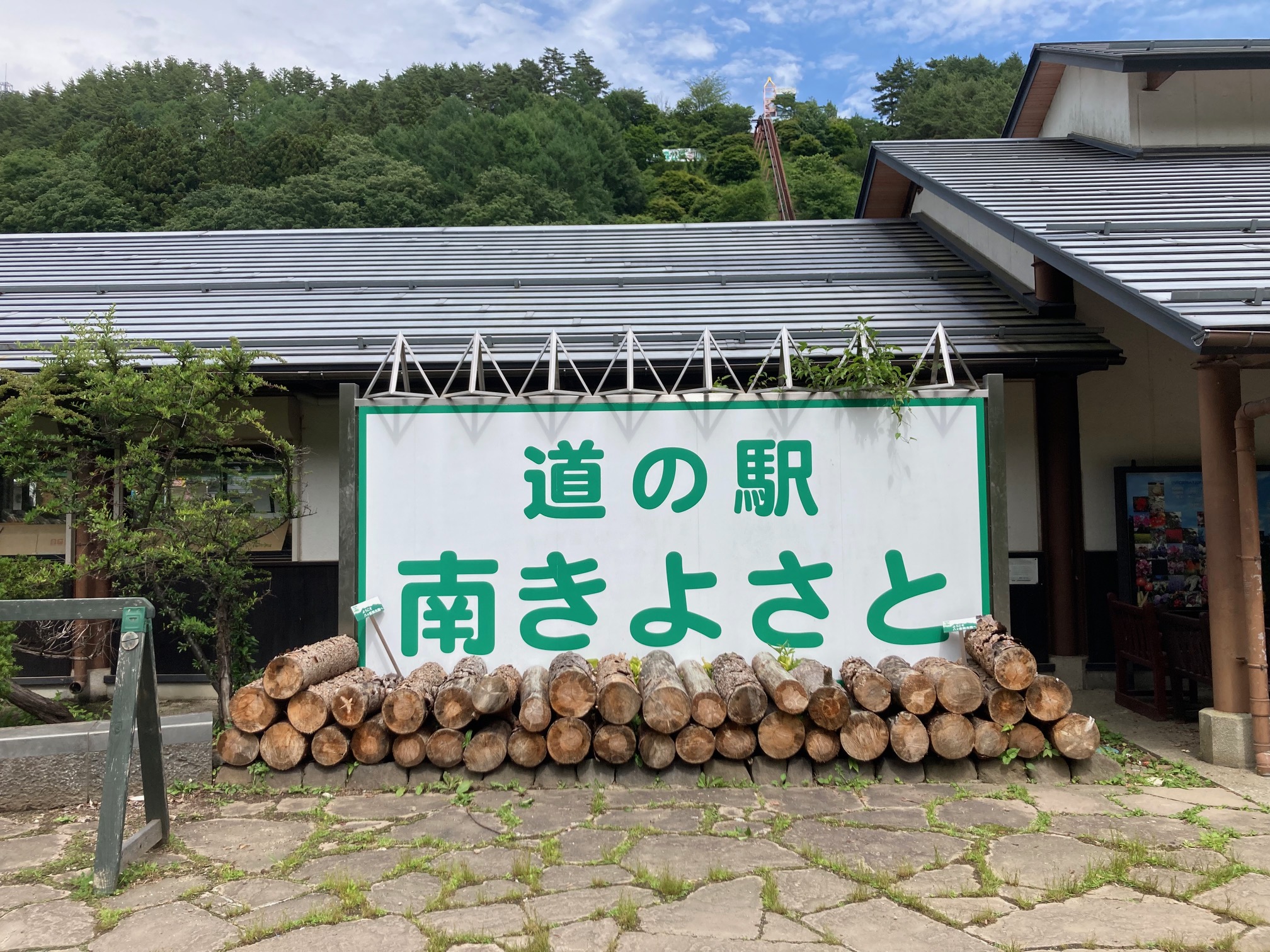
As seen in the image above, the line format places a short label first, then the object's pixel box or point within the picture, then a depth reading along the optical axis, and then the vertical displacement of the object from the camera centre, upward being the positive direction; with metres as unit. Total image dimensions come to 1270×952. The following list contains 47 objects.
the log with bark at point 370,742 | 5.79 -1.26
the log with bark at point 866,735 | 5.76 -1.26
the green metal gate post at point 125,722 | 4.37 -0.90
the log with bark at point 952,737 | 5.75 -1.27
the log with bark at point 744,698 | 5.65 -0.99
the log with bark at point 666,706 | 5.64 -1.04
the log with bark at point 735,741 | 5.78 -1.29
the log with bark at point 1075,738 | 5.83 -1.31
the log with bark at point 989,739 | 5.79 -1.30
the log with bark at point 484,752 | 5.77 -1.34
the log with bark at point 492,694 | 5.69 -0.95
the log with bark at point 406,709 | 5.69 -1.04
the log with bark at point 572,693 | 5.67 -0.95
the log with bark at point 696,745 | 5.74 -1.30
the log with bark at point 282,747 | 5.76 -1.28
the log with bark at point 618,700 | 5.63 -0.99
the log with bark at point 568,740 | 5.72 -1.26
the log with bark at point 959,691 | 5.73 -0.98
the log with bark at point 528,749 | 5.76 -1.32
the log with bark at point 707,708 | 5.71 -1.06
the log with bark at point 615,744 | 5.75 -1.29
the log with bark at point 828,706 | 5.70 -1.06
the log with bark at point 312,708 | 5.69 -1.02
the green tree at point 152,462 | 6.79 +0.69
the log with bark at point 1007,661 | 5.71 -0.80
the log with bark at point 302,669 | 5.62 -0.78
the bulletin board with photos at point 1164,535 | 8.60 -0.01
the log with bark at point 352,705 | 5.71 -1.01
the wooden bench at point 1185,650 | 6.74 -0.90
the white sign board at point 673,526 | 6.43 +0.11
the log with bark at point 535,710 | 5.67 -1.05
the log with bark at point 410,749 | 5.75 -1.31
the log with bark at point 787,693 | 5.65 -0.96
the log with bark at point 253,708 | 5.73 -1.03
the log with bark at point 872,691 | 5.77 -0.98
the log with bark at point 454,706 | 5.70 -1.03
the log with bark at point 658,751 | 5.79 -1.34
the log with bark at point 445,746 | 5.75 -1.29
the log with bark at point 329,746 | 5.75 -1.28
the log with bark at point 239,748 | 5.77 -1.29
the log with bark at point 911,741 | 5.75 -1.30
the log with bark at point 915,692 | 5.75 -0.99
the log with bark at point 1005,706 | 5.82 -1.10
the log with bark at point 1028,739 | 5.84 -1.32
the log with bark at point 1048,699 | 5.81 -1.06
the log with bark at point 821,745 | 5.78 -1.33
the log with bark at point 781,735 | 5.76 -1.25
